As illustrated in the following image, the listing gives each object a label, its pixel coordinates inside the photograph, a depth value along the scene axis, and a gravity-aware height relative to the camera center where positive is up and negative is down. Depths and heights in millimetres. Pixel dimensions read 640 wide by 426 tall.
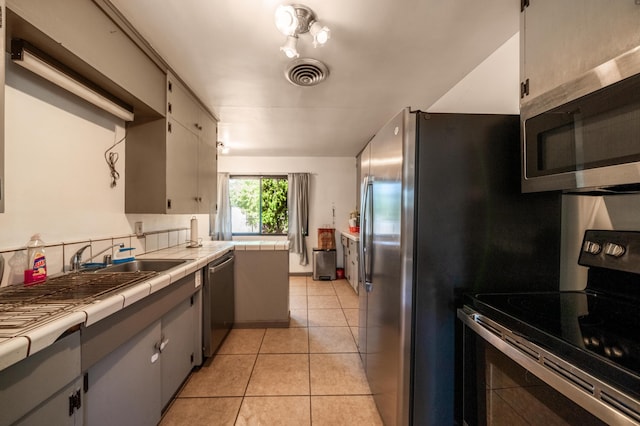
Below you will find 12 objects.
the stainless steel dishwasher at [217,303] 2057 -813
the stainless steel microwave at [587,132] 730 +274
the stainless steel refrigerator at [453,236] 1184 -116
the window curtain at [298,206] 4977 +111
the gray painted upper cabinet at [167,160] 1935 +416
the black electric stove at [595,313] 606 -360
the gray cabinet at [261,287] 2670 -805
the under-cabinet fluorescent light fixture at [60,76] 1110 +693
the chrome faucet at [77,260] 1479 -287
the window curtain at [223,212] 4938 -7
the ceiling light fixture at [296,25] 1303 +1017
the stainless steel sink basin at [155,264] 1877 -394
